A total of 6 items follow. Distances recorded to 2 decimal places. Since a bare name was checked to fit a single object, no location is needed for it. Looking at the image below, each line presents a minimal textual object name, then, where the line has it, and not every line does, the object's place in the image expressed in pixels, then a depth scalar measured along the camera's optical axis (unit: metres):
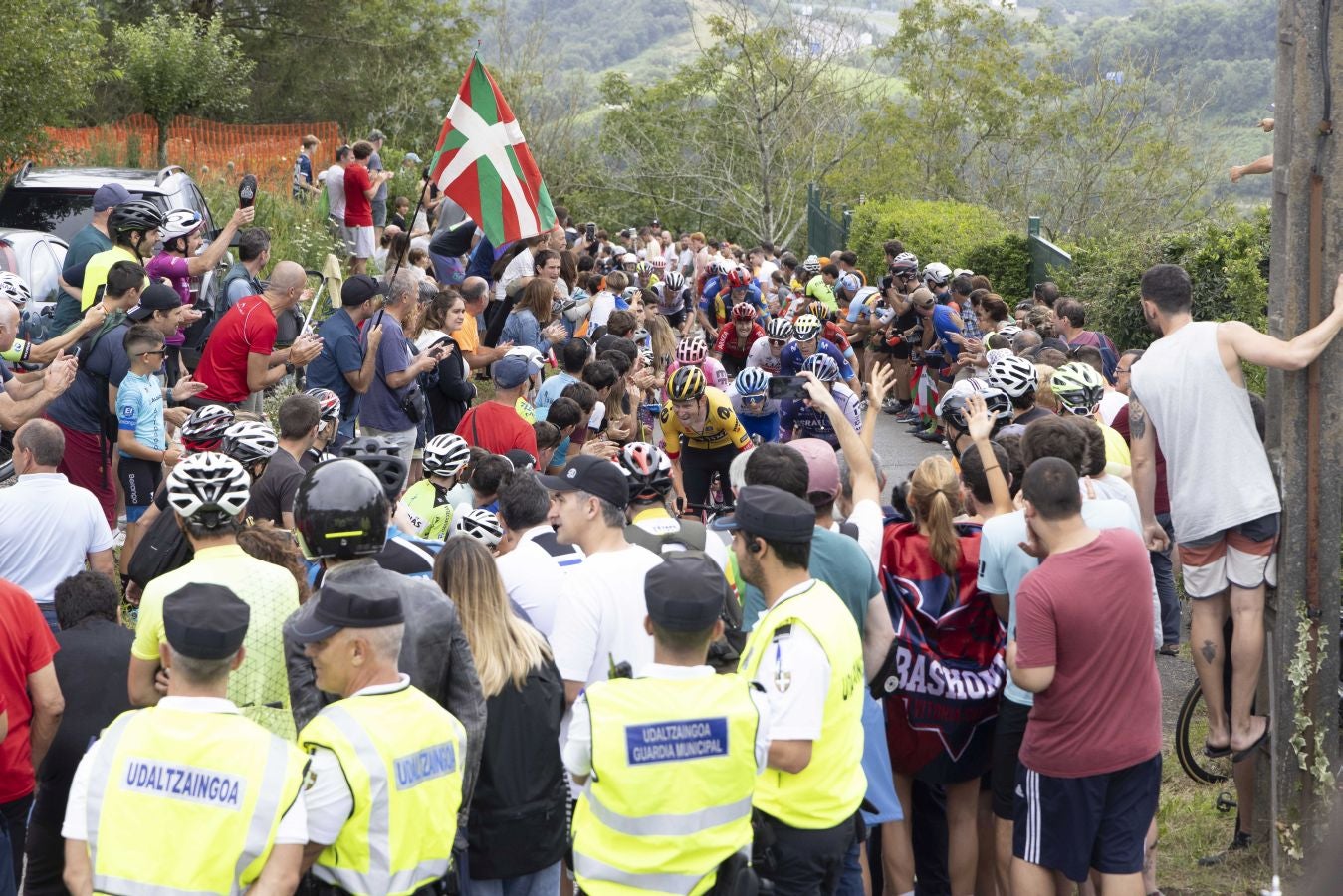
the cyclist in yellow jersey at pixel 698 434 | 10.07
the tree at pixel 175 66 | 28.09
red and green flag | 11.05
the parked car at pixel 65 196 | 14.42
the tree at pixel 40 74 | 17.23
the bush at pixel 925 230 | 23.77
